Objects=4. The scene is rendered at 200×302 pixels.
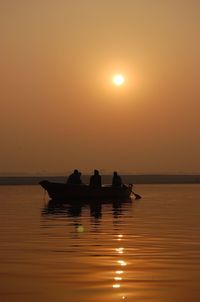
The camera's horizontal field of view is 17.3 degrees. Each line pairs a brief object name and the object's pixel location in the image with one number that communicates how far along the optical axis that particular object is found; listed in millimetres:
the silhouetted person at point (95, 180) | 40747
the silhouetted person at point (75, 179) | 41391
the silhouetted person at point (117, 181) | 43356
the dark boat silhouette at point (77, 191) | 41219
